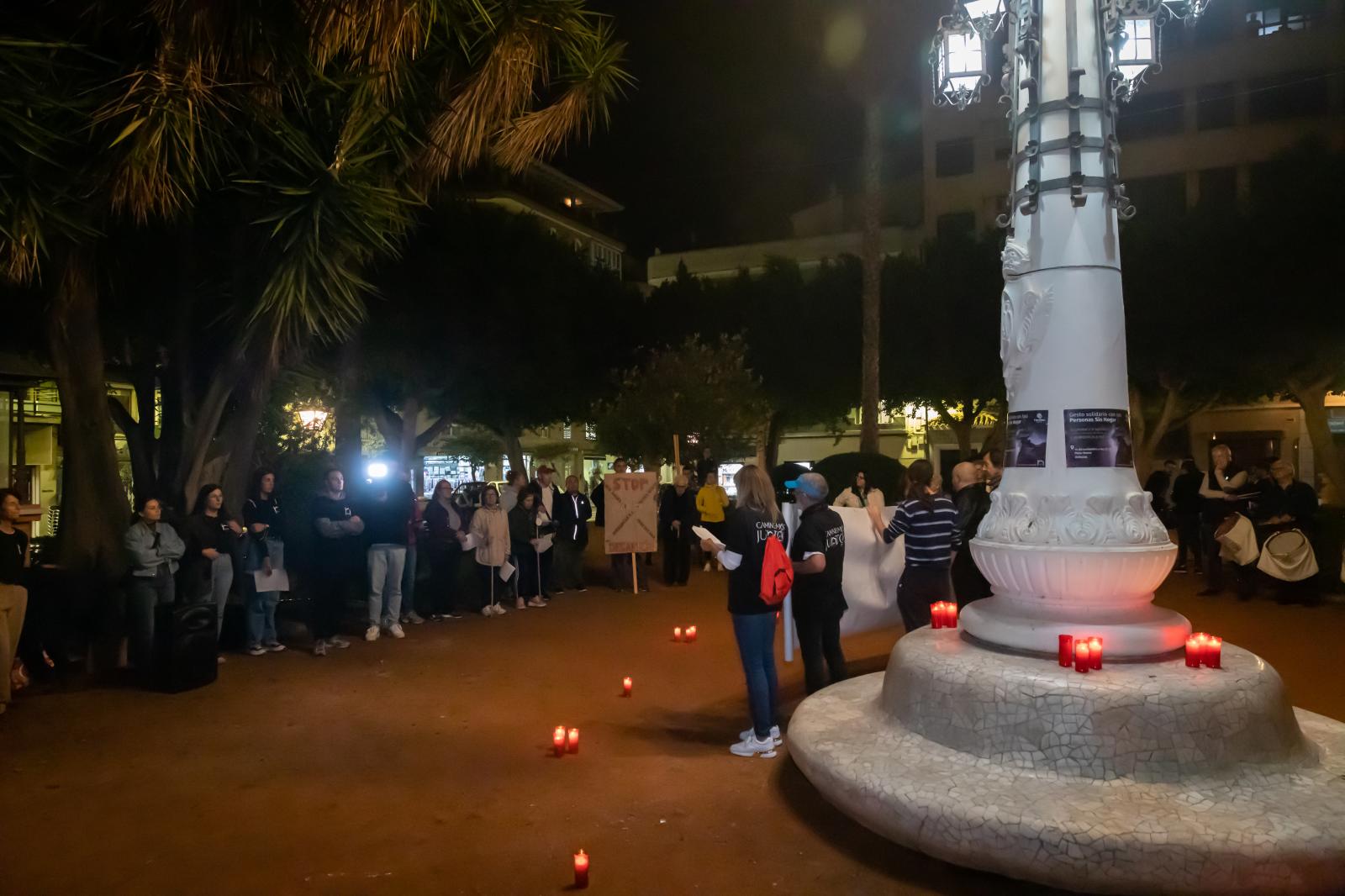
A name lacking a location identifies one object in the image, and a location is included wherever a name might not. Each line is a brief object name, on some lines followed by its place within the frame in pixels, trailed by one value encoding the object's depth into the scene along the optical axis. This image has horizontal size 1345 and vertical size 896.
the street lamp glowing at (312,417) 17.80
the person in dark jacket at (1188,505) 13.59
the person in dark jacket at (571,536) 13.61
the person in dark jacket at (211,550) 8.46
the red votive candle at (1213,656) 4.75
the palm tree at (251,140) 7.60
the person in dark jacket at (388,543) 9.92
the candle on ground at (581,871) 4.11
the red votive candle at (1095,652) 4.70
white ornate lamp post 5.11
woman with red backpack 5.79
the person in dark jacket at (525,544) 12.29
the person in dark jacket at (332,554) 9.32
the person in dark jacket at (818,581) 6.39
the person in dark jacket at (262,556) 9.08
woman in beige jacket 11.62
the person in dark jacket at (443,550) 11.31
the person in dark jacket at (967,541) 7.48
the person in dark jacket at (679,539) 14.32
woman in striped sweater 7.14
